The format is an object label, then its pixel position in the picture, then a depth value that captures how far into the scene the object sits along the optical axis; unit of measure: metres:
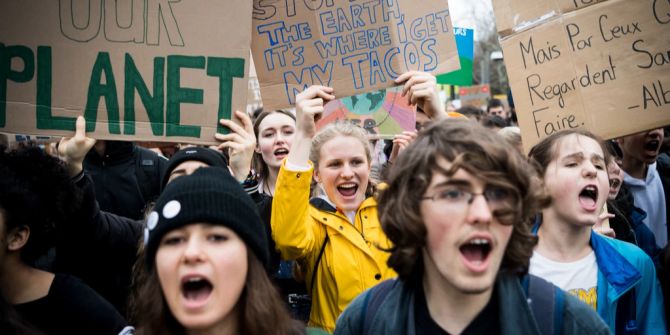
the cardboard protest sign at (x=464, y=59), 6.24
